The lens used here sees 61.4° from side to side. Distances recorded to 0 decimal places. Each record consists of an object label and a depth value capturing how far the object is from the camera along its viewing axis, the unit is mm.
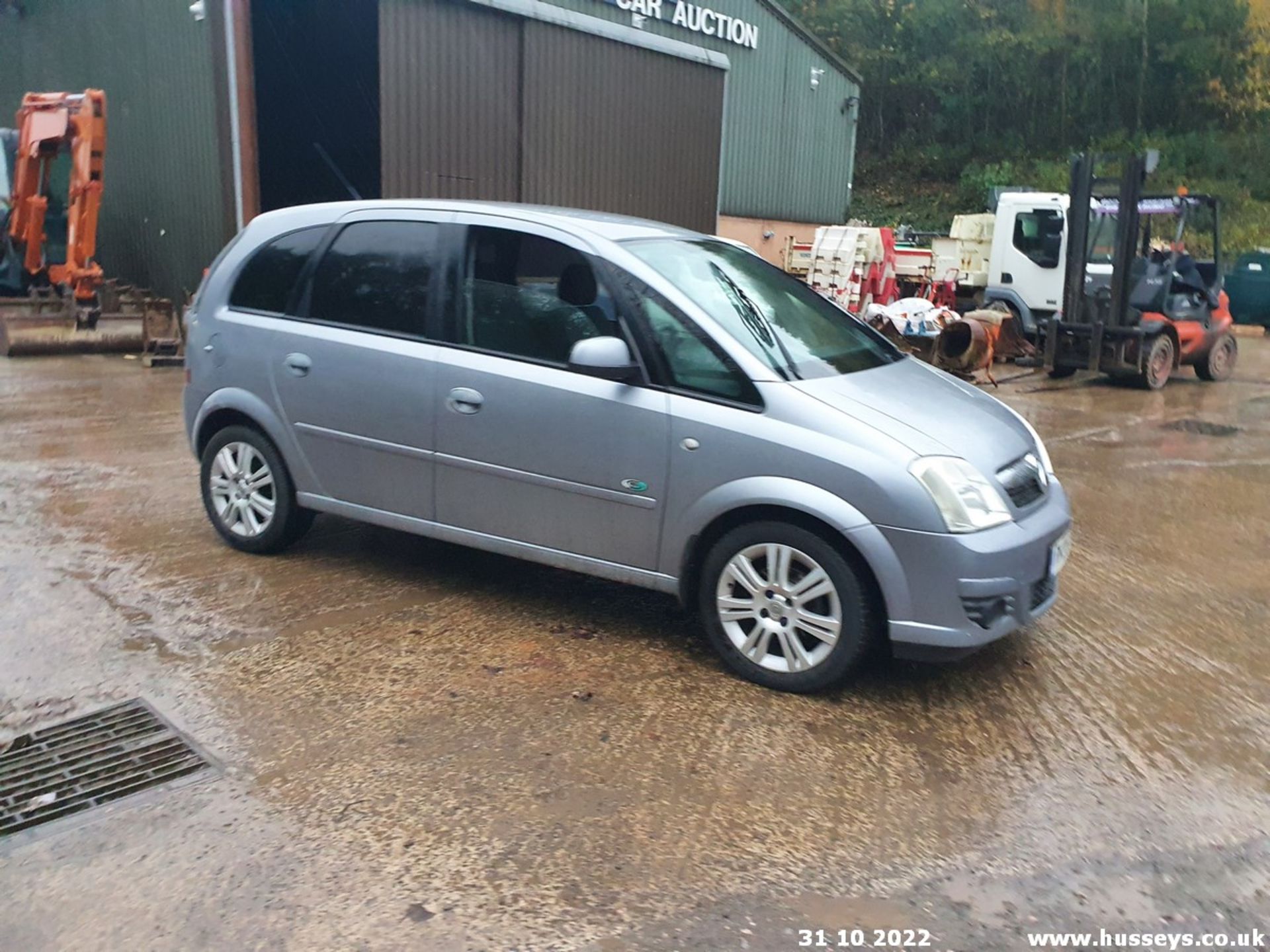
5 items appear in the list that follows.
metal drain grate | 3223
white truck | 15906
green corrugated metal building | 12117
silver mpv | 3869
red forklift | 13320
